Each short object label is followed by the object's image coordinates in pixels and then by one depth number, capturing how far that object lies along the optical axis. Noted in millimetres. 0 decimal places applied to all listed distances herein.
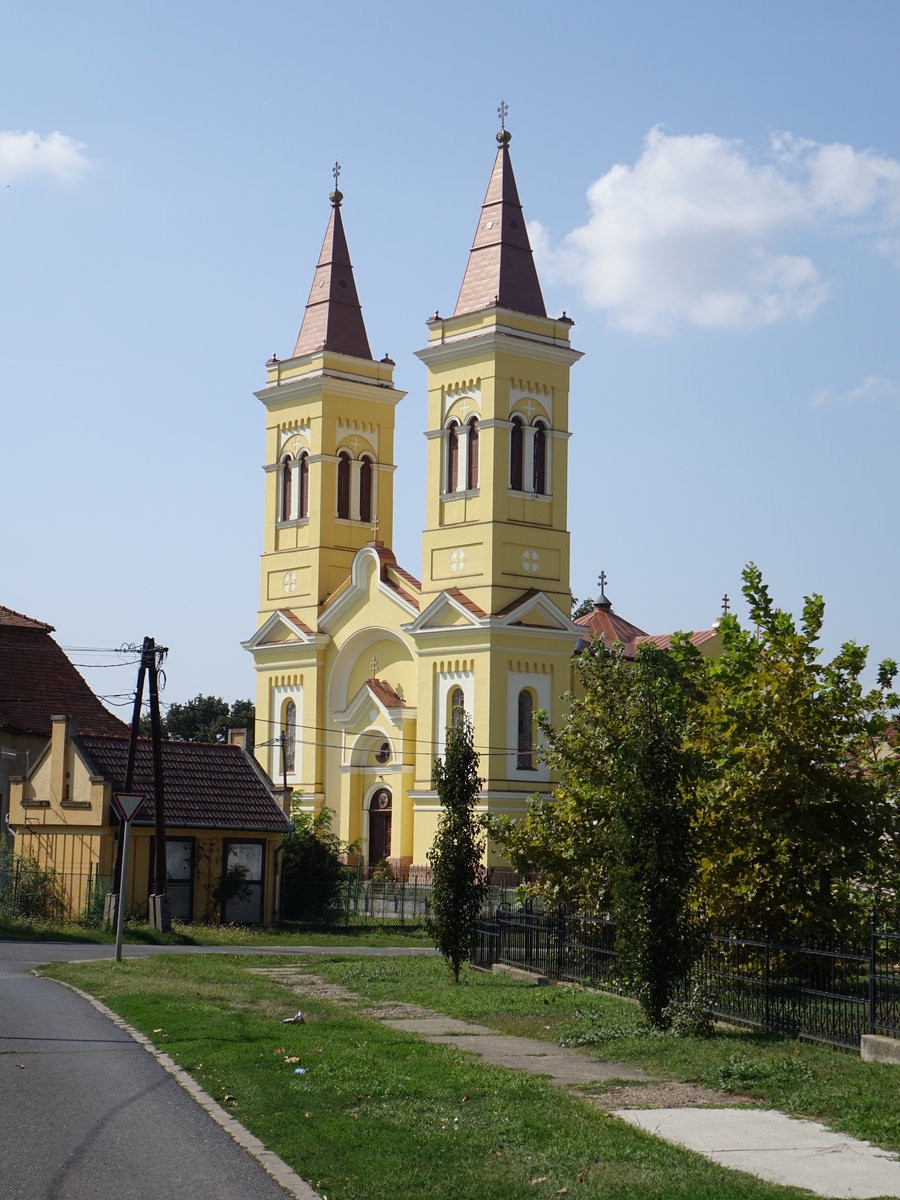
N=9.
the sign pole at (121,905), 23895
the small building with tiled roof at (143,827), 36312
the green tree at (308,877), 42000
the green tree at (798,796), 18234
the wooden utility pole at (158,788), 33188
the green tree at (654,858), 16762
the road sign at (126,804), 24656
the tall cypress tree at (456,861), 22719
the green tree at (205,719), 103500
